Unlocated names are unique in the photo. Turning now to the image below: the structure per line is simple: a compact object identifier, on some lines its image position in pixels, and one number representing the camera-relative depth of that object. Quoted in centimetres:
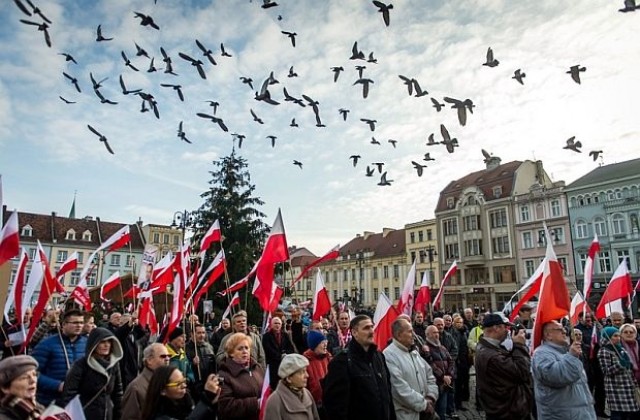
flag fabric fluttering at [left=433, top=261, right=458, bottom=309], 1406
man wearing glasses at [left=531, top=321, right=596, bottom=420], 449
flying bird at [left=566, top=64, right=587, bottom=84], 753
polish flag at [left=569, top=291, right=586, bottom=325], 909
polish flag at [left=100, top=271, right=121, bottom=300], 1264
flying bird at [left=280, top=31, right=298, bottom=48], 783
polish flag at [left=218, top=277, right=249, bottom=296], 1234
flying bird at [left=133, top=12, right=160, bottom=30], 736
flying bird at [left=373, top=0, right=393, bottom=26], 694
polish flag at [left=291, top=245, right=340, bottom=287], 1027
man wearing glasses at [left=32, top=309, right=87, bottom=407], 510
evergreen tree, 2814
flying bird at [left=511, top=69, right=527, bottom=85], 805
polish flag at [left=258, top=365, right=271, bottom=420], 441
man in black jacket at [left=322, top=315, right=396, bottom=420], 428
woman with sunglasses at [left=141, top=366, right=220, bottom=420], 340
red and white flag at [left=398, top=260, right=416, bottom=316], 1071
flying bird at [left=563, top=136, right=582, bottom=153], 880
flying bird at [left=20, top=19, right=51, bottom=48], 578
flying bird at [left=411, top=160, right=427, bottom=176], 959
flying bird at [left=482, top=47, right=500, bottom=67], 770
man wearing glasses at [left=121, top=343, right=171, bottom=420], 392
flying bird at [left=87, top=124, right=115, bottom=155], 786
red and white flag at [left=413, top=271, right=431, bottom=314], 1277
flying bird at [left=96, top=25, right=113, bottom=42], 745
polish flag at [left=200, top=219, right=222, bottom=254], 1084
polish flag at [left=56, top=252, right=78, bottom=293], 1028
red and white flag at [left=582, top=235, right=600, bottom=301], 915
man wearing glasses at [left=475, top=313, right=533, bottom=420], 475
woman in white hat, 395
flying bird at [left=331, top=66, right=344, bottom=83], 869
